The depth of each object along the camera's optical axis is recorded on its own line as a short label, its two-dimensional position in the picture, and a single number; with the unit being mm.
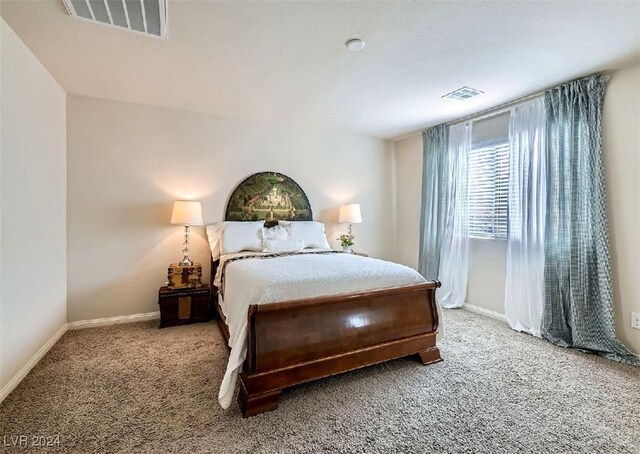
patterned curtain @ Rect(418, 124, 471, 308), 3809
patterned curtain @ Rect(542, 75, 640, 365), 2541
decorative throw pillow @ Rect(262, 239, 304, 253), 3459
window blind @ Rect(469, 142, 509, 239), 3416
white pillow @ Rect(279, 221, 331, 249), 3771
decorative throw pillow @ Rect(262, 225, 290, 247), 3557
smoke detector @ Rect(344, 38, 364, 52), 2136
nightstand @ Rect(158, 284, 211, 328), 3146
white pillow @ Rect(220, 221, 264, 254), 3343
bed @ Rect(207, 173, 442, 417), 1812
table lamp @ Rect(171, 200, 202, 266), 3186
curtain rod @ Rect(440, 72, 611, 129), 3083
